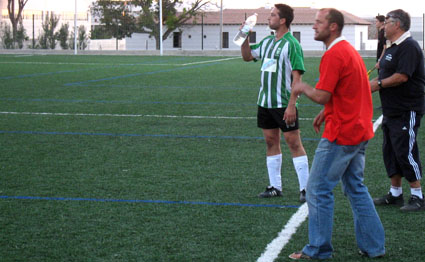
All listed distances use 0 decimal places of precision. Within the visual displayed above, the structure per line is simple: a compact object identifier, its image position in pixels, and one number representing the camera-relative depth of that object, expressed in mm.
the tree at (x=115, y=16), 68875
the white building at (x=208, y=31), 68625
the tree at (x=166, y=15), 65312
